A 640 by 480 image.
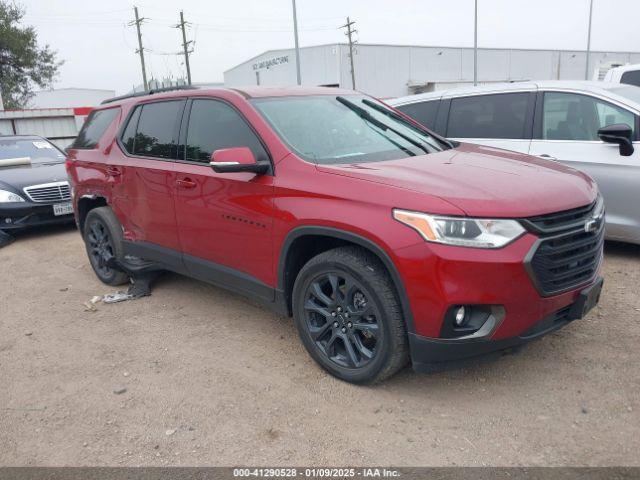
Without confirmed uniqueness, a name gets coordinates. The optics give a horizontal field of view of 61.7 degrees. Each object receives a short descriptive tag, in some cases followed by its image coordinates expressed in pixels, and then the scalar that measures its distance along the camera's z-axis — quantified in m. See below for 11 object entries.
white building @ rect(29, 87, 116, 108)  72.75
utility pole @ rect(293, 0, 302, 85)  20.49
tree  30.47
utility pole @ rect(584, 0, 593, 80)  34.85
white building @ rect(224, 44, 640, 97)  50.41
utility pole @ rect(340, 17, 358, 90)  47.83
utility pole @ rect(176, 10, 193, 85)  45.14
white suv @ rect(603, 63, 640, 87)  8.22
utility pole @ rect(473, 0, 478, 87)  30.38
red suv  2.66
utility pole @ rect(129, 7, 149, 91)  42.84
